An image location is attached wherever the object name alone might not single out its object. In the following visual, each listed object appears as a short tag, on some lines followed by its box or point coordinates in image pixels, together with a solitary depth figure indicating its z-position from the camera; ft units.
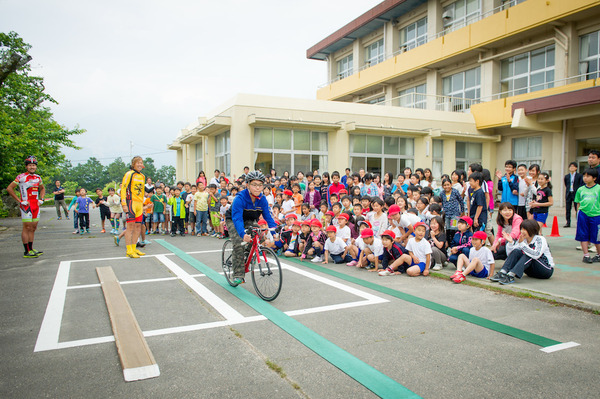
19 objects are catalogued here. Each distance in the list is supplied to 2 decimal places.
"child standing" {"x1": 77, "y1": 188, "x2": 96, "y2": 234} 44.62
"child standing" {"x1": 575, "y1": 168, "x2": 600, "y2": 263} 24.02
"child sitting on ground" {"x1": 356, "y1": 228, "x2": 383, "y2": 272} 25.08
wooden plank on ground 11.15
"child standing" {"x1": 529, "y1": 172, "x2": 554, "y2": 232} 30.18
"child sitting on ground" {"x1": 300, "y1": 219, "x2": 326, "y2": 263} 28.68
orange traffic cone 35.76
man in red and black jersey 28.48
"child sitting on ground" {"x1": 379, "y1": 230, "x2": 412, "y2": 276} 23.65
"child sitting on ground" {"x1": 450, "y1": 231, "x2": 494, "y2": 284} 21.75
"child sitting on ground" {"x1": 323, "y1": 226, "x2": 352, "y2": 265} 27.81
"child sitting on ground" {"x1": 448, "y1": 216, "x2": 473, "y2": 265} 23.84
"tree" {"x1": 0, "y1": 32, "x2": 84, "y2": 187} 53.81
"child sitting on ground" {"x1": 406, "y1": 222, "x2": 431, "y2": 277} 23.24
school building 62.18
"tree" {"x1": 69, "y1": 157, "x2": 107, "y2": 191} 243.40
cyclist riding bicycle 19.35
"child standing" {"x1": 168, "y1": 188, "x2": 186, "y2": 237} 42.86
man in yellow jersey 28.66
